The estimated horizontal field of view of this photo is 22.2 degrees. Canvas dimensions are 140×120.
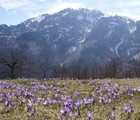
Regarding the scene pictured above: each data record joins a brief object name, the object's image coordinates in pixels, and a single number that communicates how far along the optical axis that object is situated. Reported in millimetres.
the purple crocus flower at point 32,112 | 9865
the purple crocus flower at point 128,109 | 10805
